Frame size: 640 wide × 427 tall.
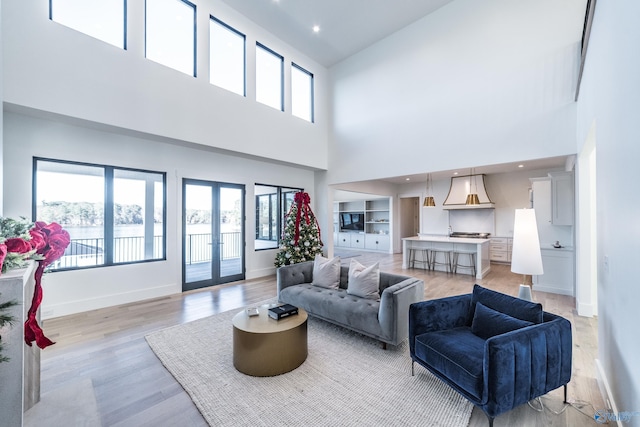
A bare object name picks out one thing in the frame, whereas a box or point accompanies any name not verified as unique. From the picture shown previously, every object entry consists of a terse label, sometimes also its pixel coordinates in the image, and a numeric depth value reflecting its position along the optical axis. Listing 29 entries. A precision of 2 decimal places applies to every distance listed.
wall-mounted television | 11.92
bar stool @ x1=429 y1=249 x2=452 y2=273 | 7.05
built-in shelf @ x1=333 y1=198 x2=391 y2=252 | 11.19
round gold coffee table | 2.49
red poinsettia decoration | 1.50
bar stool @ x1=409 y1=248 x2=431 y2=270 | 7.46
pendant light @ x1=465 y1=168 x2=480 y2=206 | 7.93
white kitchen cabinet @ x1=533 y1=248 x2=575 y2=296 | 4.93
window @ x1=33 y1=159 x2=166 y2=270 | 4.01
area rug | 1.99
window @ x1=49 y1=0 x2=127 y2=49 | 3.61
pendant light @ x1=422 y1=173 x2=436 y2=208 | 7.31
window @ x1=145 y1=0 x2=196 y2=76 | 4.44
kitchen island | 6.39
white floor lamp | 2.79
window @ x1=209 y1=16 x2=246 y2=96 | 5.26
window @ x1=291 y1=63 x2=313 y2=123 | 6.90
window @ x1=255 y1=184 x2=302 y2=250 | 6.73
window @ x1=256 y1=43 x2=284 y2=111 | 6.06
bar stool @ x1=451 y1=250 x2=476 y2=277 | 6.62
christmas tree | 6.21
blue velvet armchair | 1.76
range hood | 8.03
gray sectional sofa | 2.85
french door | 5.46
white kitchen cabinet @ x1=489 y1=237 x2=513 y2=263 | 8.15
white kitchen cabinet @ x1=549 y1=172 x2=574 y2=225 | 4.92
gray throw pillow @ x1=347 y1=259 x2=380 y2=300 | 3.50
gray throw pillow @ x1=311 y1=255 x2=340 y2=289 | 4.06
